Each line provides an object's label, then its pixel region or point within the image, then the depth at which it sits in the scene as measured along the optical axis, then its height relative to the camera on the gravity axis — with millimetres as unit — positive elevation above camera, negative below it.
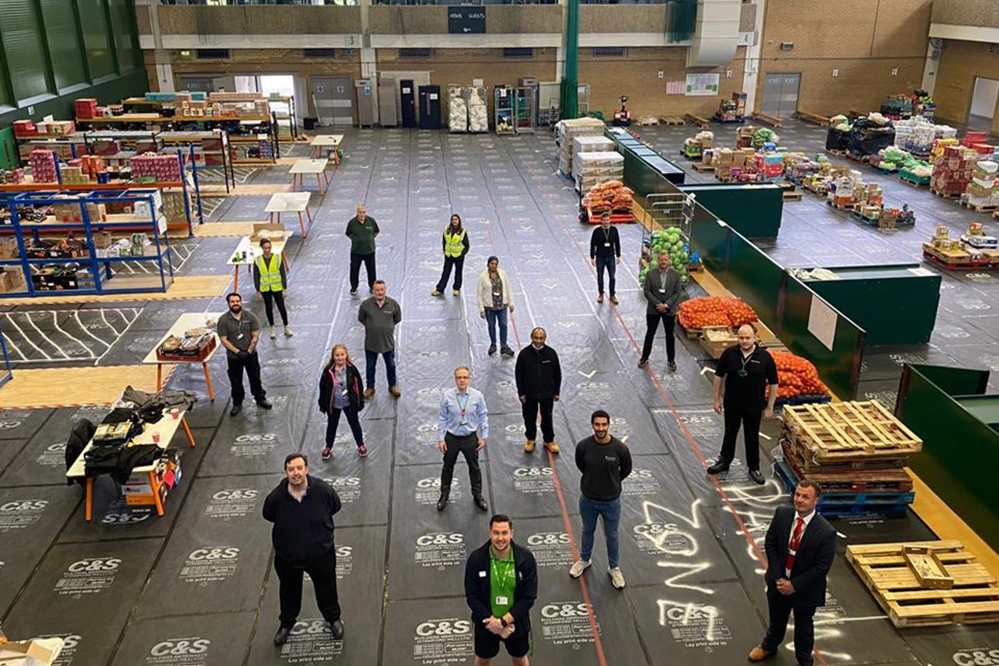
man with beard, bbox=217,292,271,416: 11312 -4164
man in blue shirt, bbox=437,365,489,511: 9086 -4330
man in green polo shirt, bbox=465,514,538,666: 6129 -4079
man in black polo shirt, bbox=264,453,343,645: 7043 -4139
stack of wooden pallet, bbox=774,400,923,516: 9305 -4911
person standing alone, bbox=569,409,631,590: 7754 -4109
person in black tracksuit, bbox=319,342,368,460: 9953 -4281
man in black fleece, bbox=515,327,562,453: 10180 -4258
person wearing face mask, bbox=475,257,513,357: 12914 -4079
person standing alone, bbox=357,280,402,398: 11609 -4079
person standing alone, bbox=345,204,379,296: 15797 -3971
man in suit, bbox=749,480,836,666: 6680 -4333
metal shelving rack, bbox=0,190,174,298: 16625 -4201
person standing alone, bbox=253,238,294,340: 14102 -4296
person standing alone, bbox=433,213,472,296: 15852 -4212
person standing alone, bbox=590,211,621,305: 15133 -4026
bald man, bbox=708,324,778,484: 9469 -4121
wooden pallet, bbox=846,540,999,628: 7910 -5419
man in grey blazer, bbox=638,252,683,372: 12453 -3930
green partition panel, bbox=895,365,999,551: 8961 -4815
